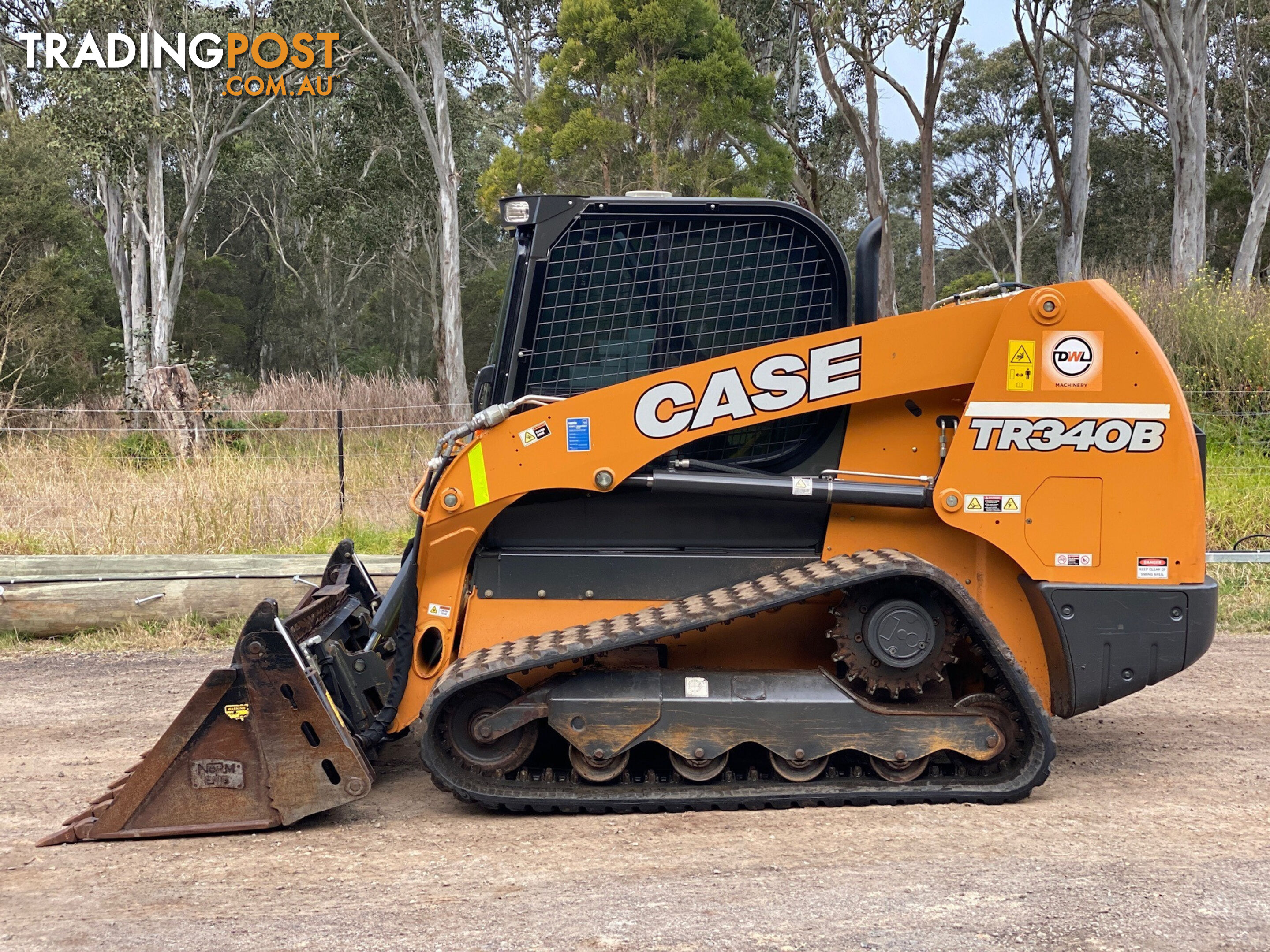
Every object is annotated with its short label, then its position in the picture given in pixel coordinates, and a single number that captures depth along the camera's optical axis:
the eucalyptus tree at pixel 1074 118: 25.27
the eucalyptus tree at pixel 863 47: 21.89
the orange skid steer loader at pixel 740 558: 4.43
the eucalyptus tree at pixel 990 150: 36.94
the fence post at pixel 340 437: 11.56
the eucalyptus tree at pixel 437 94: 26.89
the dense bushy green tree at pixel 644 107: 23.17
